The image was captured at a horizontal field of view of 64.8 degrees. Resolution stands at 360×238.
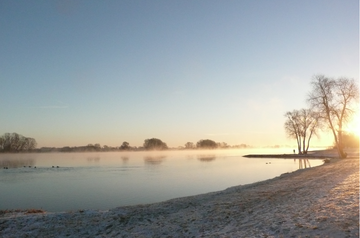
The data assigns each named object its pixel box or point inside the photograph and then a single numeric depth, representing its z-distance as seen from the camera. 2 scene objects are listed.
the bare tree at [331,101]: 47.31
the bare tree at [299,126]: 86.72
